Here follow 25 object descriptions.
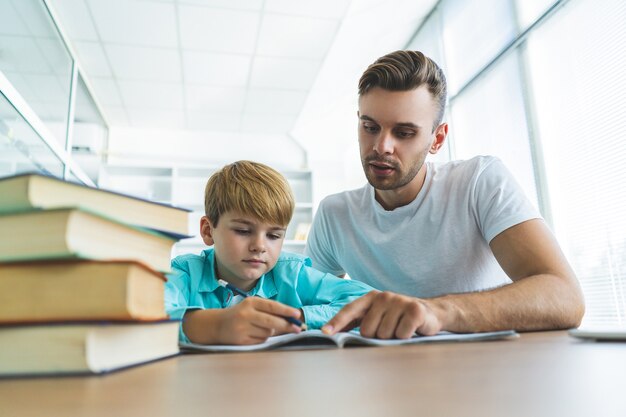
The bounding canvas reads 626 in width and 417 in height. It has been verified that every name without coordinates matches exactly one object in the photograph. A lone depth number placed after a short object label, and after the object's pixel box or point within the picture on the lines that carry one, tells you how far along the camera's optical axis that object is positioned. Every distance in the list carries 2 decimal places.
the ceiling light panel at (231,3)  2.83
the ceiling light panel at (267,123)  4.48
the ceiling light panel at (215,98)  3.92
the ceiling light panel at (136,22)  2.83
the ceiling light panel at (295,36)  3.08
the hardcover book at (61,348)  0.33
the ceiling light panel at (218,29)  2.95
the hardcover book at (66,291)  0.34
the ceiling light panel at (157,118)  4.28
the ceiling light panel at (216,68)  3.44
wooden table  0.21
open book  0.53
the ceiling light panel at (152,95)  3.80
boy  0.93
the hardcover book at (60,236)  0.34
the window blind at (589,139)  1.92
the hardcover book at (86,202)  0.34
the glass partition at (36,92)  2.30
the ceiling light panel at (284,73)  3.55
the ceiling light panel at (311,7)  2.88
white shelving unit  4.33
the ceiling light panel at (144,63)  3.33
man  1.11
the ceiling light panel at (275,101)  4.02
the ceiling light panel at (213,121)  4.38
